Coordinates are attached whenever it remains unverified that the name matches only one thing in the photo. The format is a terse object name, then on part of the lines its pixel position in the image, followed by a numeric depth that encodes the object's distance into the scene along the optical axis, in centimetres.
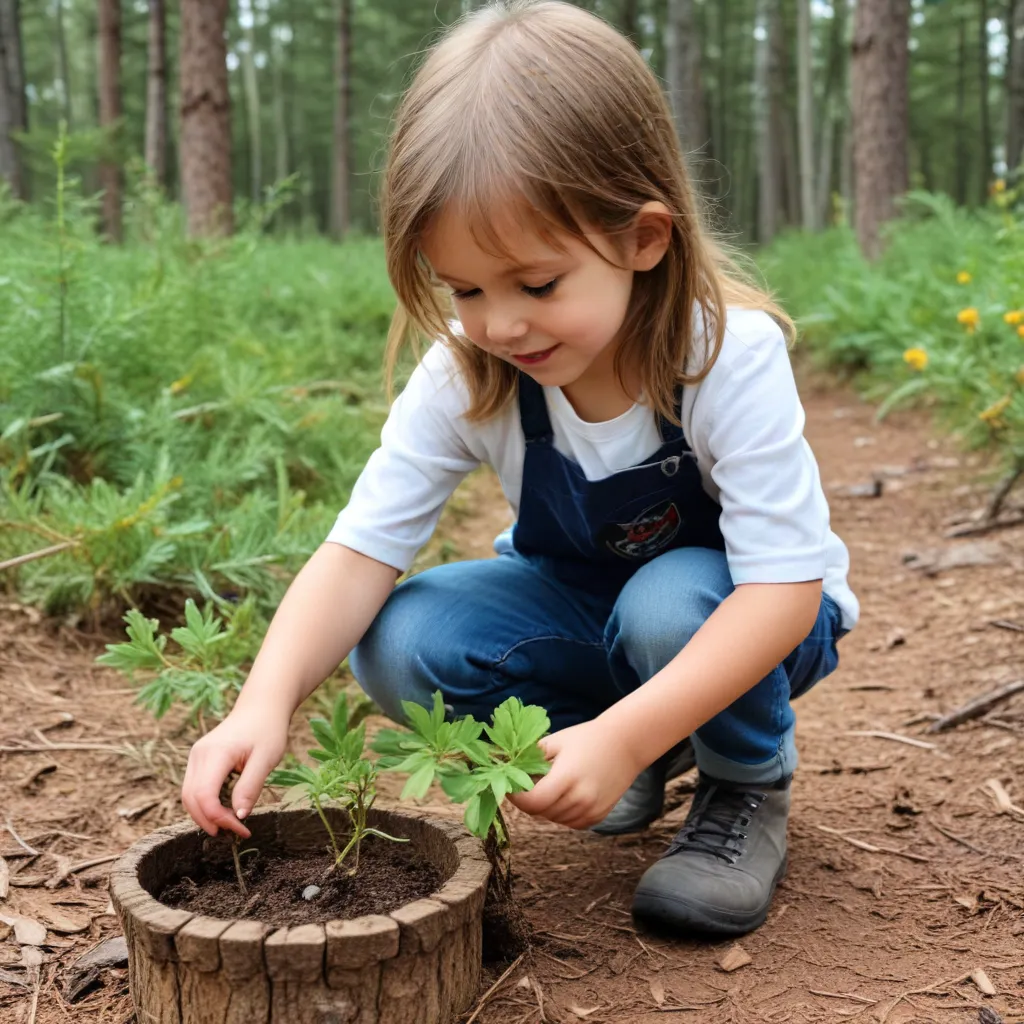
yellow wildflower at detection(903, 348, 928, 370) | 380
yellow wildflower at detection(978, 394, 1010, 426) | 335
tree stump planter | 121
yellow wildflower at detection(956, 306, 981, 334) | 372
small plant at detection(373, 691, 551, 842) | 123
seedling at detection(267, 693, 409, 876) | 139
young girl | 145
